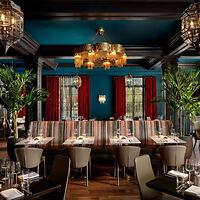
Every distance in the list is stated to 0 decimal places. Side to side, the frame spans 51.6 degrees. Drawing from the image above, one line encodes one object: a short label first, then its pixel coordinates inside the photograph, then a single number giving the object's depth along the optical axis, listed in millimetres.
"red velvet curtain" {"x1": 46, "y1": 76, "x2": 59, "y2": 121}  10617
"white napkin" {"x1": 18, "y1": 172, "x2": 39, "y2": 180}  2313
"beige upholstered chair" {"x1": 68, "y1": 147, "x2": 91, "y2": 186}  3803
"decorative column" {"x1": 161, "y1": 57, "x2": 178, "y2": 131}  6055
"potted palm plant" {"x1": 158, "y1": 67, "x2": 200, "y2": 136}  4926
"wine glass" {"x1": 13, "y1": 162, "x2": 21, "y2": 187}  2404
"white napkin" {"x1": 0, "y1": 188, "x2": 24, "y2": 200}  1981
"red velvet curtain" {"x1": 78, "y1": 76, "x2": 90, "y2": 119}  10500
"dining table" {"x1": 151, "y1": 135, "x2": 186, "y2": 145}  4530
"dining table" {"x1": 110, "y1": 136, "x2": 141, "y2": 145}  4547
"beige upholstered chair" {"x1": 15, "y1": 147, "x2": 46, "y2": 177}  3740
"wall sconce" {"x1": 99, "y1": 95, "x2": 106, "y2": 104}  10094
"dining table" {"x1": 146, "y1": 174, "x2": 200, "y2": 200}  1975
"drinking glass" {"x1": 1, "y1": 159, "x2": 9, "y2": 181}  2367
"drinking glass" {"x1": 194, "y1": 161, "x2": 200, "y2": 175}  2349
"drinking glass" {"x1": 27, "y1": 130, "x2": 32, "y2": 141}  5167
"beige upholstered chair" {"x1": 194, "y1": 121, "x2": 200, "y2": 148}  6777
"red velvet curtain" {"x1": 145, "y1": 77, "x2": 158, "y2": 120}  10562
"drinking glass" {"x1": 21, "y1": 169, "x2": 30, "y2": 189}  2154
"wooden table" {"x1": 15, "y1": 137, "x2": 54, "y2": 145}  4546
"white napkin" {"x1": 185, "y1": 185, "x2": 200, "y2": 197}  1972
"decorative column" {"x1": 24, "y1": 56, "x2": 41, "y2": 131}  6047
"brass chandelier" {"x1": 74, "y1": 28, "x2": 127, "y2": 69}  4258
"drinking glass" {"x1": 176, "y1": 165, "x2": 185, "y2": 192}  2147
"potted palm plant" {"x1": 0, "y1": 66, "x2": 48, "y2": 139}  4855
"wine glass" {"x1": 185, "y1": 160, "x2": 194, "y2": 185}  2381
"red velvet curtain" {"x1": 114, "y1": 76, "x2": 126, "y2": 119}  10438
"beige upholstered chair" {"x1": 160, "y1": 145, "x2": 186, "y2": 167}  3707
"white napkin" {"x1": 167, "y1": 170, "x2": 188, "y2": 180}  2318
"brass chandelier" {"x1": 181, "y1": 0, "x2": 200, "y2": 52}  2123
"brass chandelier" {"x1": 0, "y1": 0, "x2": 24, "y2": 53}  2211
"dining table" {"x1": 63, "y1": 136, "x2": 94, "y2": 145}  4568
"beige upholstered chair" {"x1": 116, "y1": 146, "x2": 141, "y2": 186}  3852
